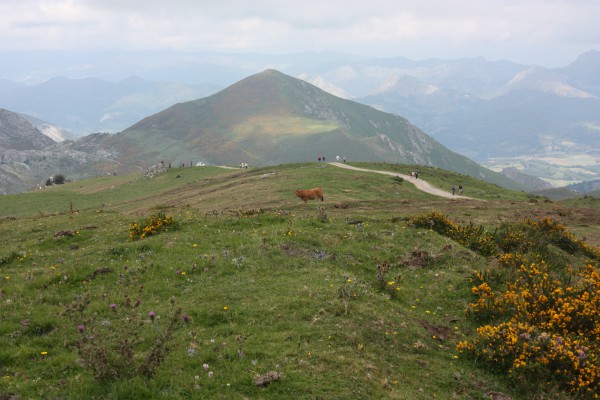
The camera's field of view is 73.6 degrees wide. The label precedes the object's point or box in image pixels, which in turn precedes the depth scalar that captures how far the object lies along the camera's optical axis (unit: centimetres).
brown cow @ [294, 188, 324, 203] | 3842
